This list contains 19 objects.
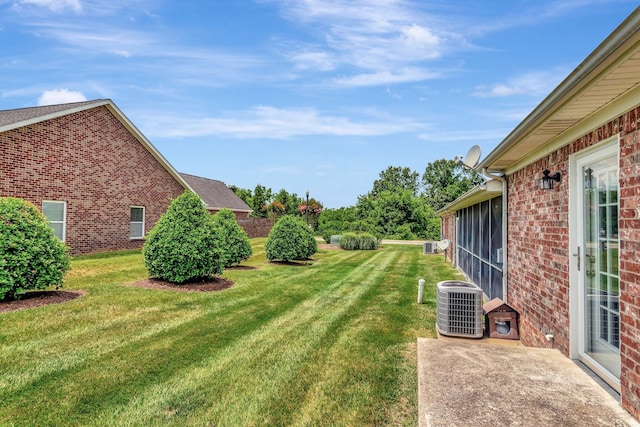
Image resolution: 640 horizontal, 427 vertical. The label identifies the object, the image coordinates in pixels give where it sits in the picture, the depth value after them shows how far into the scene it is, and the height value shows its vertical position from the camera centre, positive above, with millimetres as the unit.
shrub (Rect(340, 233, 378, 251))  24578 -960
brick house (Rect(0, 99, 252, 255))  12180 +1900
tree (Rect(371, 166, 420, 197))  68125 +8825
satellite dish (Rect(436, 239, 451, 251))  17716 -741
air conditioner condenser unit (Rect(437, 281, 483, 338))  5586 -1215
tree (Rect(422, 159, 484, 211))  54375 +7851
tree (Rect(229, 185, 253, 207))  43988 +3789
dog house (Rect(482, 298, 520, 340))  5598 -1386
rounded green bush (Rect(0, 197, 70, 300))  6648 -550
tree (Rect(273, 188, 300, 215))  41562 +2900
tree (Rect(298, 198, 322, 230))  39472 +1687
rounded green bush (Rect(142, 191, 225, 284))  9086 -543
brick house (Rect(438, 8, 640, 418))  2678 +164
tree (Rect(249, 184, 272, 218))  42156 +2901
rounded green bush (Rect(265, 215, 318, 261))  14570 -586
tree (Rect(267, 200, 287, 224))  40609 +1823
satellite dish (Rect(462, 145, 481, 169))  7131 +1381
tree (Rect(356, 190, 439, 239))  35719 +1083
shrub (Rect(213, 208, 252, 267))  12766 -493
